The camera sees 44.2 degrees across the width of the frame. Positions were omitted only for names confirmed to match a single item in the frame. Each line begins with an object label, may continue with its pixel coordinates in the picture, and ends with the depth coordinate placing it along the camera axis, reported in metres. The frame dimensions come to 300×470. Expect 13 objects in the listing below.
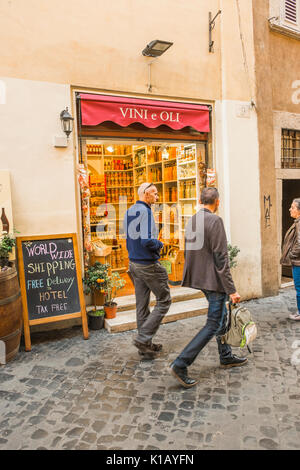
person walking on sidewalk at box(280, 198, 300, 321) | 5.45
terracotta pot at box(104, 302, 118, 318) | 5.60
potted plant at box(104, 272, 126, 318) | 5.60
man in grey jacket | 3.65
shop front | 5.67
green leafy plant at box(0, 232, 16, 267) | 4.60
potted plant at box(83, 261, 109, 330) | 5.44
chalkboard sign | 4.90
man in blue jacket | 4.19
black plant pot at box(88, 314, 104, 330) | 5.44
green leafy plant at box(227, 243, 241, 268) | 6.32
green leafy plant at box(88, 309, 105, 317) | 5.46
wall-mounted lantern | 5.17
